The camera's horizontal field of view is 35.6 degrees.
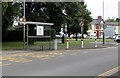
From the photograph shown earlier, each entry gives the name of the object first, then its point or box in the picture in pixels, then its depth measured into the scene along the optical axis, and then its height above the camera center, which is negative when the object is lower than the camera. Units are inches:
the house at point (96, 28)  3608.3 +125.5
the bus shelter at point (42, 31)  766.0 +13.7
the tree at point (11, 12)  885.7 +107.2
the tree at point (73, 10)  1041.5 +136.3
